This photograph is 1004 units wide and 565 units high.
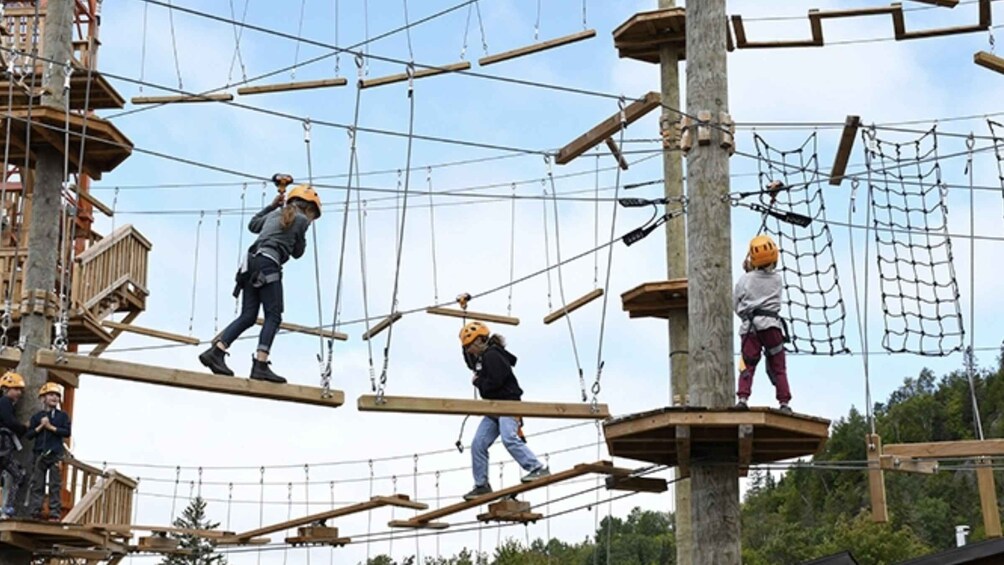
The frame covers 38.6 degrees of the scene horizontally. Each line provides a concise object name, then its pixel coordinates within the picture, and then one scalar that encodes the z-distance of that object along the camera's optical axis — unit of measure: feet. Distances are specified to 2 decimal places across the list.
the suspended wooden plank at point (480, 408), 28.35
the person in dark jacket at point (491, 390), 37.14
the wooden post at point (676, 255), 34.37
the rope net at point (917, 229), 32.63
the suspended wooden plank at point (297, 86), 46.55
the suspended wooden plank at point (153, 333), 47.55
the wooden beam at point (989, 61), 33.94
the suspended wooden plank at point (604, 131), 31.68
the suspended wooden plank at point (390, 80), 46.01
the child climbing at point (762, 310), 28.19
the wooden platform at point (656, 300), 34.35
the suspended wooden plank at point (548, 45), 45.44
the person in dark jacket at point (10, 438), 36.76
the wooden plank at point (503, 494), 34.30
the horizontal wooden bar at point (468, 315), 44.47
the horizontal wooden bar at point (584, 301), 40.65
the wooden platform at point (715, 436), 23.76
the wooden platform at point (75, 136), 37.63
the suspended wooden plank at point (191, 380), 27.50
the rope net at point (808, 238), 31.60
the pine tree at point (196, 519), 156.69
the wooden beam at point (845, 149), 29.31
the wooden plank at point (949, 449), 30.04
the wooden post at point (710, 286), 24.32
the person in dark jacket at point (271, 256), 31.32
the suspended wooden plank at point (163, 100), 43.52
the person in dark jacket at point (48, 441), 36.45
